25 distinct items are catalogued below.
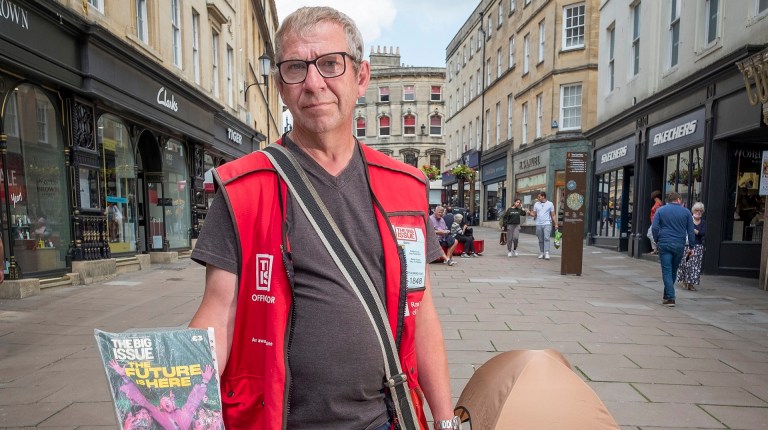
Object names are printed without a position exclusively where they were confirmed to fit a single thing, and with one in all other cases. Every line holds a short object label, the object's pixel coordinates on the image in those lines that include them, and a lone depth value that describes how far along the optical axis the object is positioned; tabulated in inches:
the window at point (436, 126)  1950.1
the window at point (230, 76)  669.3
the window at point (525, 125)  955.3
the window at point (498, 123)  1125.1
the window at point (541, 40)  871.1
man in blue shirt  280.4
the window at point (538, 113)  879.7
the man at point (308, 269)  46.1
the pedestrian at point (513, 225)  529.7
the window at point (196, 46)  537.0
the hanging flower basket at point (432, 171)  1456.7
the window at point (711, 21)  391.9
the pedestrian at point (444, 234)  468.8
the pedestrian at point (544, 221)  502.3
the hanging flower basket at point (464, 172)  1145.4
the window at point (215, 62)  608.1
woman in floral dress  317.7
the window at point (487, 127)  1197.7
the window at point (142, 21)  419.5
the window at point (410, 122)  1941.4
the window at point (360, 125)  1960.3
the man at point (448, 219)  512.4
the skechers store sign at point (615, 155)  551.5
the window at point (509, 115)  1043.2
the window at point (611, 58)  605.3
